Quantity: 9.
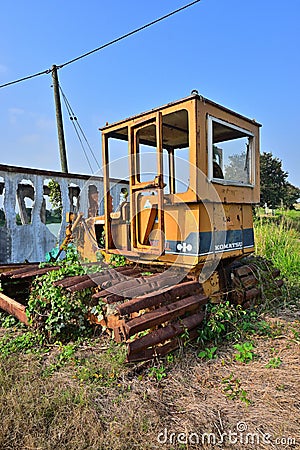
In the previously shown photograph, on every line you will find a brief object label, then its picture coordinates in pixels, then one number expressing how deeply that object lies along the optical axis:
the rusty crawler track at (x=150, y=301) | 3.37
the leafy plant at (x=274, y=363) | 3.42
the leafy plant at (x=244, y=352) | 3.60
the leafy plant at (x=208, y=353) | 3.64
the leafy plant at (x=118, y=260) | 5.12
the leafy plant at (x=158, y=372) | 3.27
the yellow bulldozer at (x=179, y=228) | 3.73
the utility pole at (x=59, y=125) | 12.23
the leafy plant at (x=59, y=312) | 4.22
